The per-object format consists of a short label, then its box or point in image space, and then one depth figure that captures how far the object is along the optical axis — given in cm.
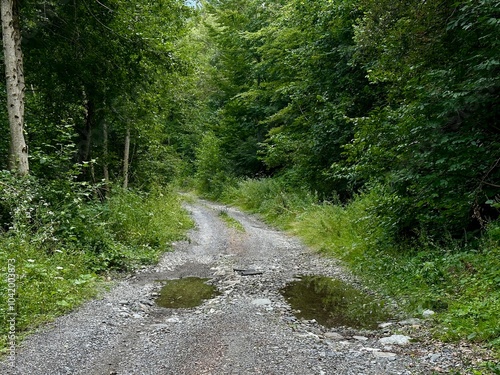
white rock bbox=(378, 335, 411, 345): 454
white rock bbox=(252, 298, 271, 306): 612
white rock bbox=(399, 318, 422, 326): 506
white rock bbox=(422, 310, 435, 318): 513
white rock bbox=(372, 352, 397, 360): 412
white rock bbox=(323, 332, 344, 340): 483
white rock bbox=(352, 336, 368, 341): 478
